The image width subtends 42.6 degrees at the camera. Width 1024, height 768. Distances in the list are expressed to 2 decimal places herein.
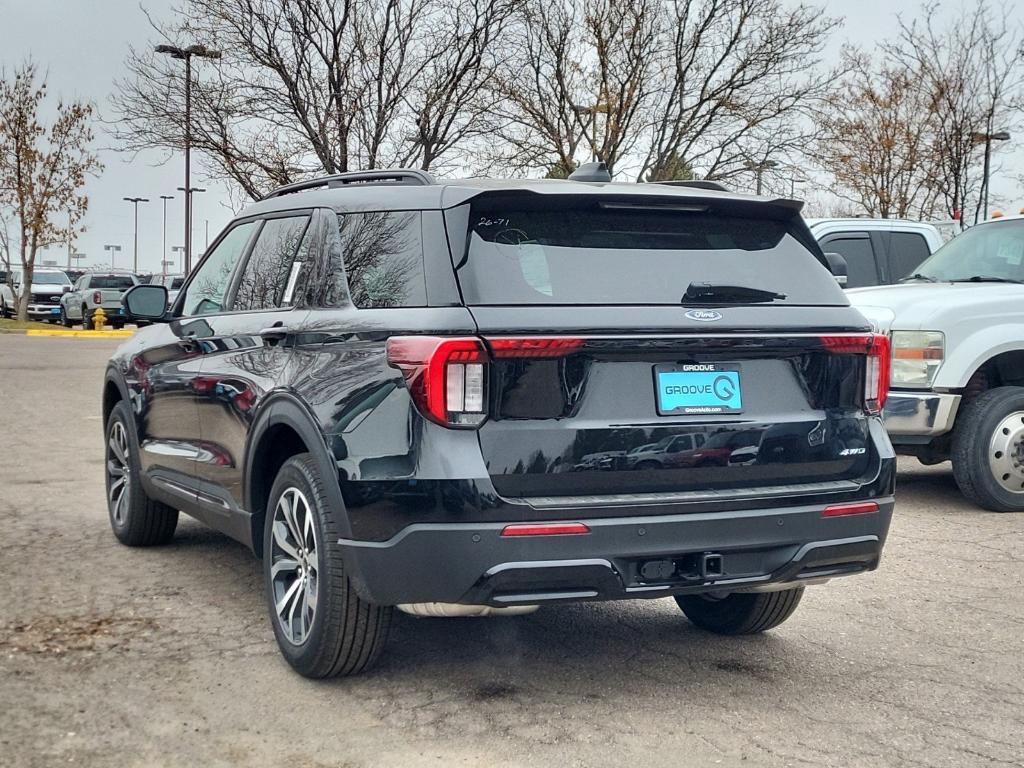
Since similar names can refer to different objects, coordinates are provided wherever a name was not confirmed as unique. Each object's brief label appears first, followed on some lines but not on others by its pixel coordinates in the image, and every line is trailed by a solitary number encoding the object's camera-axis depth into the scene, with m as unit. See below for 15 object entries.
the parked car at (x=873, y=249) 12.25
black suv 3.91
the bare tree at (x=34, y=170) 40.25
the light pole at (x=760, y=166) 31.73
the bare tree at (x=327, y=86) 27.77
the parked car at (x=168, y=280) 40.42
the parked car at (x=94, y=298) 37.47
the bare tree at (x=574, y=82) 30.58
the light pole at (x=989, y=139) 31.78
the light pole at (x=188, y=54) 27.20
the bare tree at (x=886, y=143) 34.00
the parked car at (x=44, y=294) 42.25
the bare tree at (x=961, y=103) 32.66
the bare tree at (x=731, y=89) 31.33
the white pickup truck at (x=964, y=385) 8.19
